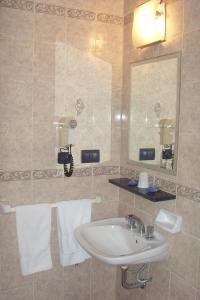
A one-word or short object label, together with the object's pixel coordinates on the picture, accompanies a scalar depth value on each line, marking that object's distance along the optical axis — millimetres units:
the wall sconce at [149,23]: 1846
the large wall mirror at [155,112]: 1802
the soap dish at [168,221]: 1737
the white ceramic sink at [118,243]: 1688
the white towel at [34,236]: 2084
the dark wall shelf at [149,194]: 1772
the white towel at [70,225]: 2199
